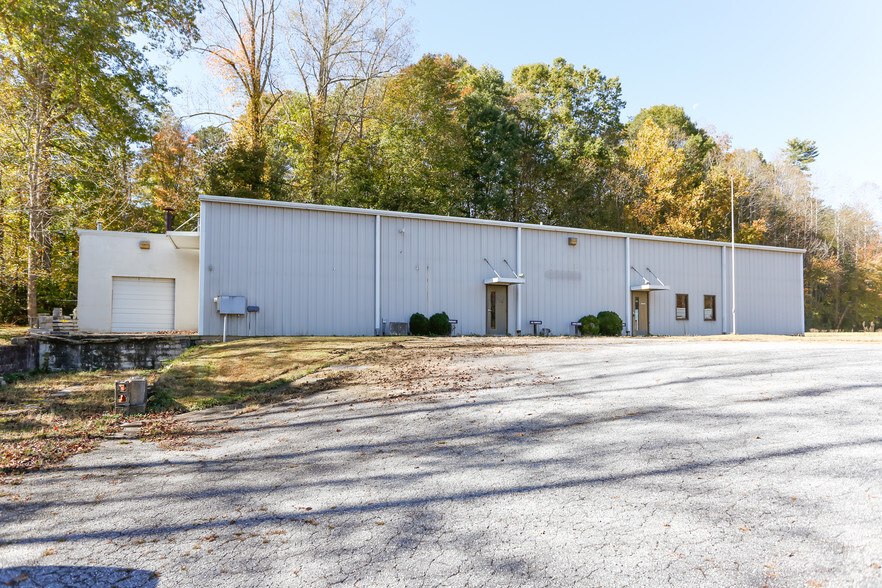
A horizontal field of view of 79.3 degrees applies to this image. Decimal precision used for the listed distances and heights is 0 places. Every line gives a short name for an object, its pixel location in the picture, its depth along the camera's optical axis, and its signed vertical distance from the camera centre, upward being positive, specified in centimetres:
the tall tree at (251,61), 2562 +1199
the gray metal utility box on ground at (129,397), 728 -124
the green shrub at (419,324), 1692 -52
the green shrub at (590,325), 1931 -61
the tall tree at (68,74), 1512 +721
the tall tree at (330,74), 2566 +1163
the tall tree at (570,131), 3055 +1075
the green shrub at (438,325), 1702 -56
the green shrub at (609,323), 1975 -54
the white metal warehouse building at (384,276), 1555 +108
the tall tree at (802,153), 4422 +1302
